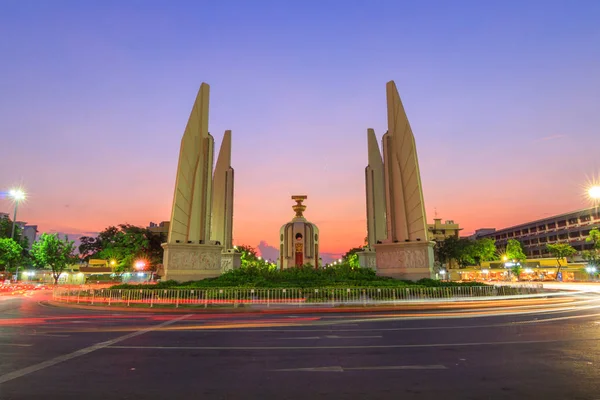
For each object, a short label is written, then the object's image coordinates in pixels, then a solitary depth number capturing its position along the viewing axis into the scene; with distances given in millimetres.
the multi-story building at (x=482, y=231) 117638
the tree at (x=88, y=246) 78750
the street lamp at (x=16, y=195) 36625
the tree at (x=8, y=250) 41844
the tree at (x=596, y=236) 54247
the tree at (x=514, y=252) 73062
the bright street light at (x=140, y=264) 51266
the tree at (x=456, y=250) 74000
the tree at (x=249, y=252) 87875
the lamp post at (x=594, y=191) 21788
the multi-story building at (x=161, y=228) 96038
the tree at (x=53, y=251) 49094
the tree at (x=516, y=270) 58953
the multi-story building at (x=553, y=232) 72062
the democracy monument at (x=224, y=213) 30109
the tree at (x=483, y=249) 75438
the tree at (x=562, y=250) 61297
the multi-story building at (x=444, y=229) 96188
